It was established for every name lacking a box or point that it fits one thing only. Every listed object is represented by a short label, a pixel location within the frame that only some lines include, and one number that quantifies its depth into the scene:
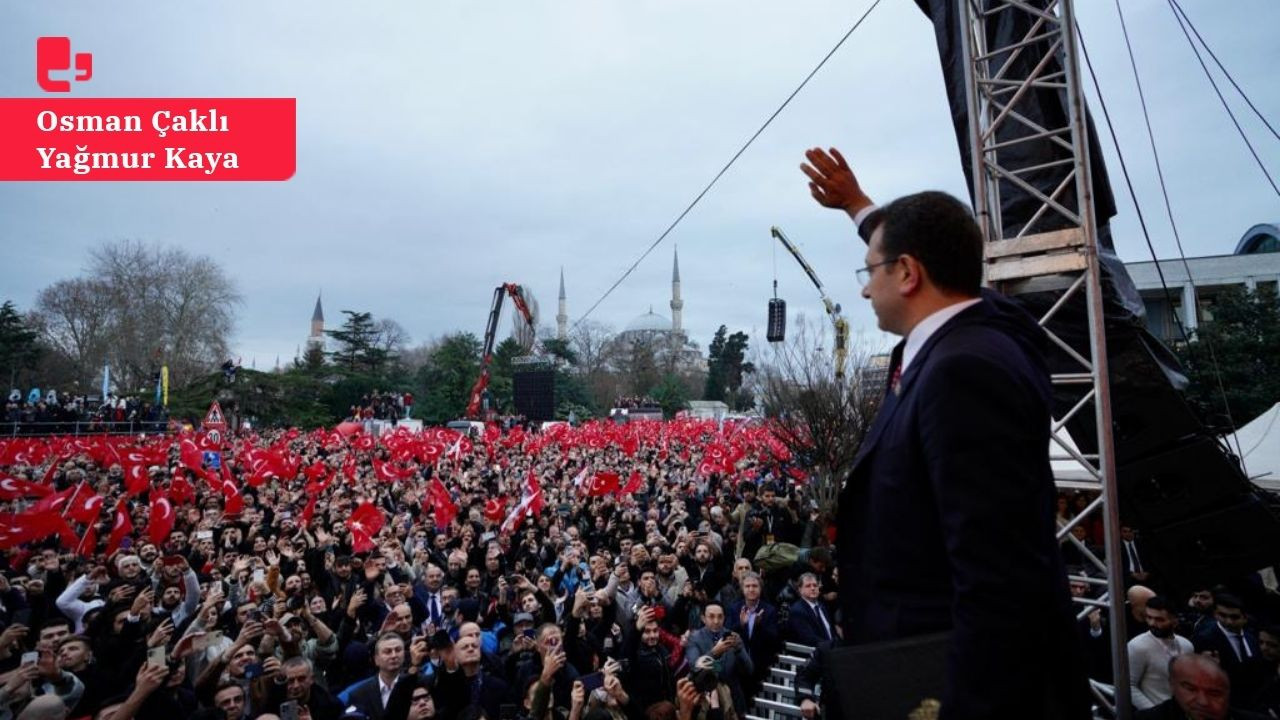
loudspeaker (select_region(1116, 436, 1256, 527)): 4.75
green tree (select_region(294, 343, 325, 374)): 52.56
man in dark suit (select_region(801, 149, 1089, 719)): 1.21
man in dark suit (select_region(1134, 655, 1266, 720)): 3.26
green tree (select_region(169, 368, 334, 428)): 38.41
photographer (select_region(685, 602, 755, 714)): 5.21
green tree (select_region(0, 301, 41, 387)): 37.75
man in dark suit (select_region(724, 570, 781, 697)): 6.12
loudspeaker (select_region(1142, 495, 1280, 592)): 4.84
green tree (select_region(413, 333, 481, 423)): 48.22
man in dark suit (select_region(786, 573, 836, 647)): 6.34
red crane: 42.47
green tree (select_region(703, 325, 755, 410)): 75.00
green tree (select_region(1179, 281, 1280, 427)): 18.44
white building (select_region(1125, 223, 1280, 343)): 31.12
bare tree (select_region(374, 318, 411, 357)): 55.59
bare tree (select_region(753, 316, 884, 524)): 15.96
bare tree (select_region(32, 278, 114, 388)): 42.88
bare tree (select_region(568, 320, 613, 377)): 71.25
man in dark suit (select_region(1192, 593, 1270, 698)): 5.32
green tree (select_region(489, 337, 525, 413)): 49.53
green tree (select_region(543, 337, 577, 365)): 63.31
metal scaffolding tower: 4.03
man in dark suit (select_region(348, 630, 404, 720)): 4.81
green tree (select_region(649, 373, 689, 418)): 58.03
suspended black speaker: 36.84
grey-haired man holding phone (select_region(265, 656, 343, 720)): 4.45
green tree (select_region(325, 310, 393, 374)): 53.44
